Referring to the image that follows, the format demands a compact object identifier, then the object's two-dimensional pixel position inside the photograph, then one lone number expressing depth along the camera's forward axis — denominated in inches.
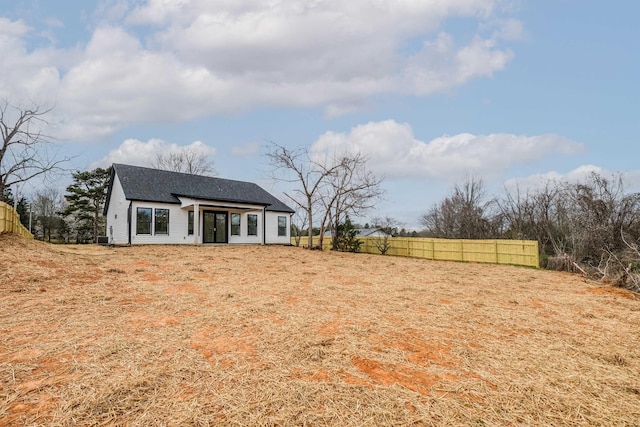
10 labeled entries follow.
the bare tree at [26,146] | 599.0
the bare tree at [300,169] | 740.6
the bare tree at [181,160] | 1202.6
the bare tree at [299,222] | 1037.6
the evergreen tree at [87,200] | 1029.8
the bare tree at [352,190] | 733.3
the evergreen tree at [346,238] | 800.3
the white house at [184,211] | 617.6
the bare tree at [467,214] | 783.1
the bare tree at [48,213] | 1130.7
